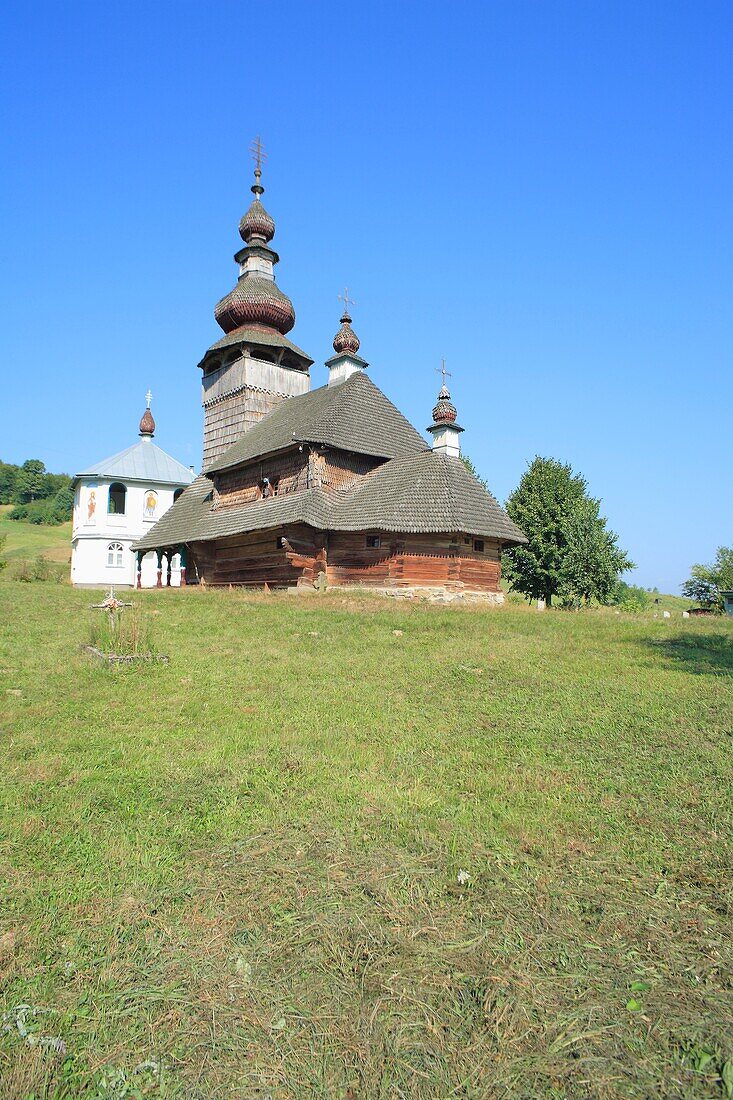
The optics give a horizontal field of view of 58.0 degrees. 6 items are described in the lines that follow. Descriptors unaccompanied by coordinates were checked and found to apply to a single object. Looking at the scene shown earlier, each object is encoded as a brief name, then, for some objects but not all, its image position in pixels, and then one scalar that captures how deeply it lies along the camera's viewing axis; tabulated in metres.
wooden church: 21.27
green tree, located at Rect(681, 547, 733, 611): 50.56
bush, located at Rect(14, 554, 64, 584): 33.51
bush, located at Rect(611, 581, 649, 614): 53.88
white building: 39.41
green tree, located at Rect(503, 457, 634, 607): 31.33
